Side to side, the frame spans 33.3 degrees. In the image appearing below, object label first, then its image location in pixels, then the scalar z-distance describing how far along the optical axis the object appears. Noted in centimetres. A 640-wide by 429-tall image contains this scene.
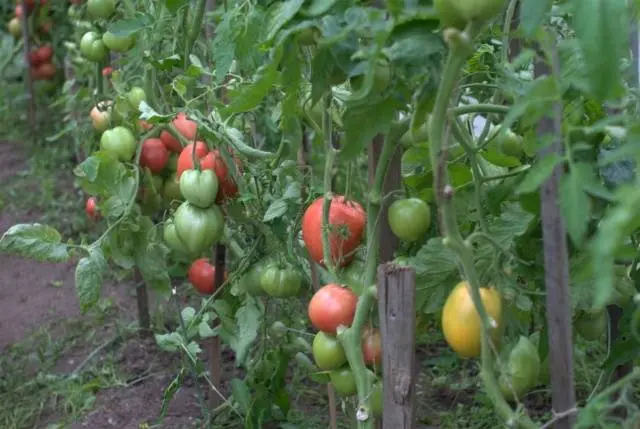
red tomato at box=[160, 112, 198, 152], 230
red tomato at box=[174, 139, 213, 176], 204
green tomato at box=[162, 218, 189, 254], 210
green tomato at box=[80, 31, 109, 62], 258
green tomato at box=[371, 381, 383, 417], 161
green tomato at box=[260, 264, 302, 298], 194
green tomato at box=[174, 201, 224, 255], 197
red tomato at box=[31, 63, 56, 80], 482
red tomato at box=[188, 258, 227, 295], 240
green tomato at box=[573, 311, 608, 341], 170
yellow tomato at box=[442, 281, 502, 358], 134
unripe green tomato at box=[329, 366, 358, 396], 165
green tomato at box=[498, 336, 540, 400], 138
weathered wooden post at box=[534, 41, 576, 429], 132
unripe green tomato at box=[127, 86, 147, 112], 233
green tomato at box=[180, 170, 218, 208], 196
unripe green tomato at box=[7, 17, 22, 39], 494
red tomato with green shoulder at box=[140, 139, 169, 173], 229
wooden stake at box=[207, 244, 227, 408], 233
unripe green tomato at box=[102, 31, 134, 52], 247
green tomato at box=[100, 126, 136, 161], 224
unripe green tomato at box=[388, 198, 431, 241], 152
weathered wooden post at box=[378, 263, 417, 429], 144
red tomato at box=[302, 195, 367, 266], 166
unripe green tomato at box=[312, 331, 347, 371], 164
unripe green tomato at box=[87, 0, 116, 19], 248
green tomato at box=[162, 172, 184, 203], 240
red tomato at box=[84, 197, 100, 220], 253
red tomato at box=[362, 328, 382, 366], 161
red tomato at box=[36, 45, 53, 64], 475
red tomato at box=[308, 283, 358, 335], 161
